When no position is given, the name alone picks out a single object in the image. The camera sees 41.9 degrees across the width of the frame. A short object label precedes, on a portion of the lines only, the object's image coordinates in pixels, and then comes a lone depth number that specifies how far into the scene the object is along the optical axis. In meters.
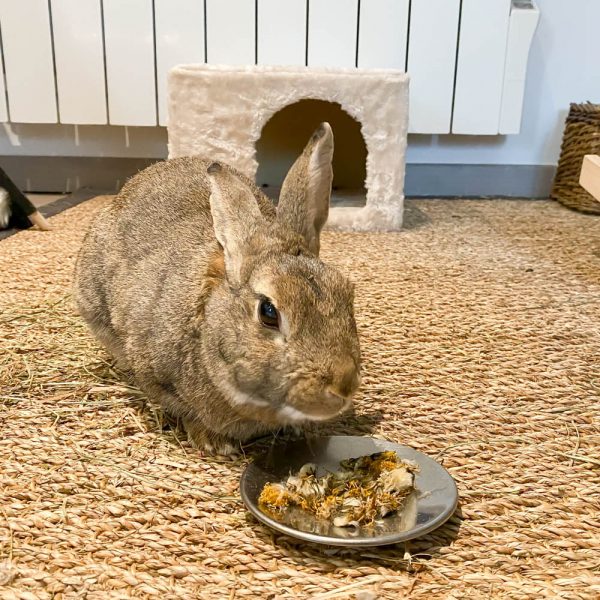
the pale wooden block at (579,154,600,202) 0.89
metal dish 0.41
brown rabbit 0.44
